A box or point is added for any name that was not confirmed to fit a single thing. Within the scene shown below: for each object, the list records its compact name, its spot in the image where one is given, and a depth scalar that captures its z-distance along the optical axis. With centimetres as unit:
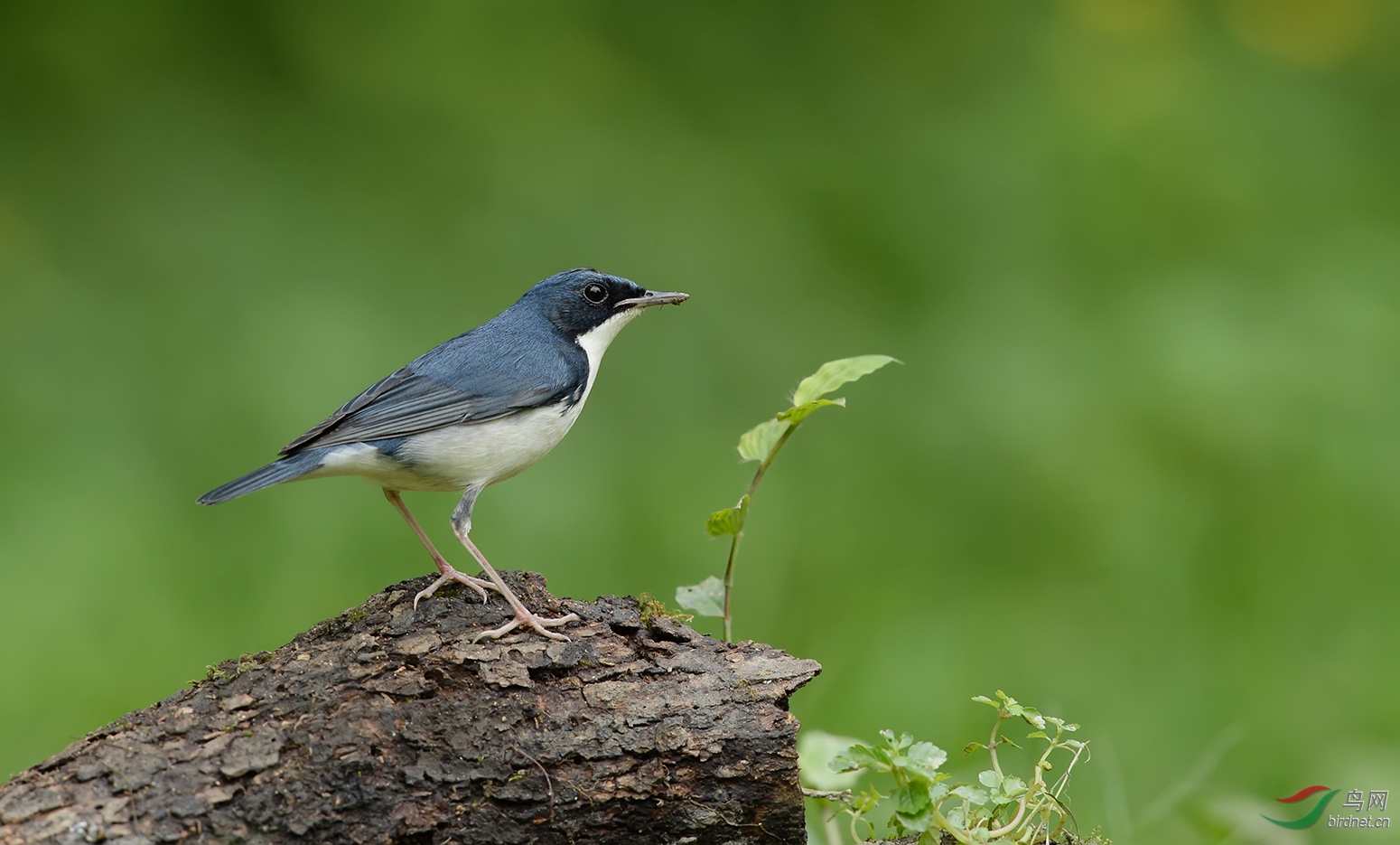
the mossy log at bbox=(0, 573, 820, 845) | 653
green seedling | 841
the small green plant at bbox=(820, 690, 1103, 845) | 690
